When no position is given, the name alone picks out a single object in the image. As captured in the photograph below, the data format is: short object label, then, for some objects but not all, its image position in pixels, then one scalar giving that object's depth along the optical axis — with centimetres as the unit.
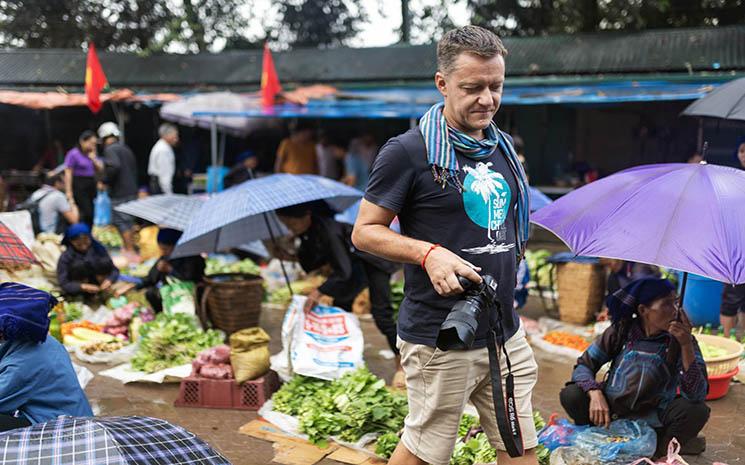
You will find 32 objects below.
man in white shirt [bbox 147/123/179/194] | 1182
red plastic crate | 528
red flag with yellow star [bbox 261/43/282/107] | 1224
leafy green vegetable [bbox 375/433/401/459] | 435
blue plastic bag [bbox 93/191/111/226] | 1270
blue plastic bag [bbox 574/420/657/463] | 396
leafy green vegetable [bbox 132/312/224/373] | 614
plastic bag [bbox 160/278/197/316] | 684
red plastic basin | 520
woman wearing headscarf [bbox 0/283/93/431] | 348
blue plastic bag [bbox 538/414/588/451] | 415
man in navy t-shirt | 263
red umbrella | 446
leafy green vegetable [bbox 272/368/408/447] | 462
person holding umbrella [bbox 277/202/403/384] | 549
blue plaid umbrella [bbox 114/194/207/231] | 678
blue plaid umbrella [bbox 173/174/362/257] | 580
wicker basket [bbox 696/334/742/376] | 509
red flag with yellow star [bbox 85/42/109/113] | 1238
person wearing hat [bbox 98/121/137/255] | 1156
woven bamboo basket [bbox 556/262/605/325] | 745
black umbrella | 556
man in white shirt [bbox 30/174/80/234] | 1024
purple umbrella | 321
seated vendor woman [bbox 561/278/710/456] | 398
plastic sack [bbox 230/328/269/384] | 527
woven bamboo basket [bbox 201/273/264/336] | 673
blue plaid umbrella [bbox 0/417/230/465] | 199
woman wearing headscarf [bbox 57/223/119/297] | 774
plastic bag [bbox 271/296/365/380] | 521
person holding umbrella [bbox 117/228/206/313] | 710
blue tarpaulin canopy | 1054
